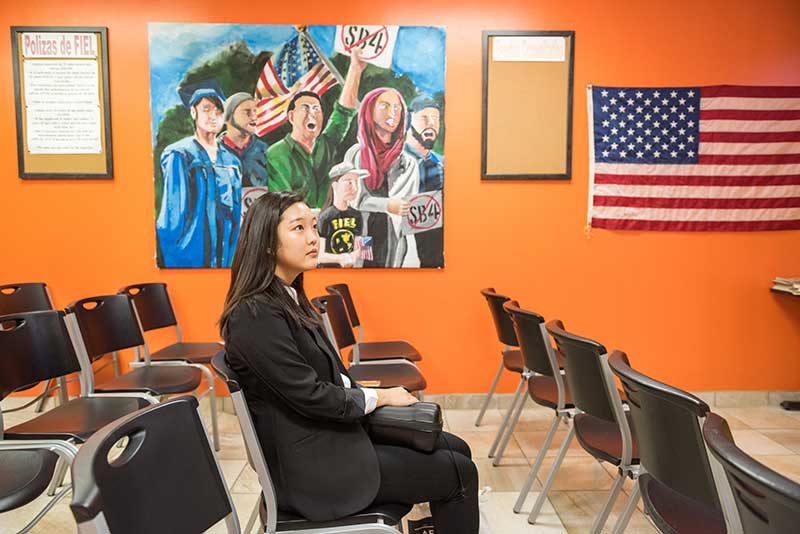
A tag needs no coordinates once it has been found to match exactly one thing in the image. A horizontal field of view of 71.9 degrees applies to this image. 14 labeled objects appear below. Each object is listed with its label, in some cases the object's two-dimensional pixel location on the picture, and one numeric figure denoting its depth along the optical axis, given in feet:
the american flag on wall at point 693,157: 12.79
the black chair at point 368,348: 11.02
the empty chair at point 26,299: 11.21
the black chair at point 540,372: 7.88
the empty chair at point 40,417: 5.69
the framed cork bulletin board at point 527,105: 12.54
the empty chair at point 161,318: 10.99
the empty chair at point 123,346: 8.68
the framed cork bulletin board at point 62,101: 12.12
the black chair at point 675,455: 4.16
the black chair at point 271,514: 4.64
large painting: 12.28
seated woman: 4.91
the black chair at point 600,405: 5.97
